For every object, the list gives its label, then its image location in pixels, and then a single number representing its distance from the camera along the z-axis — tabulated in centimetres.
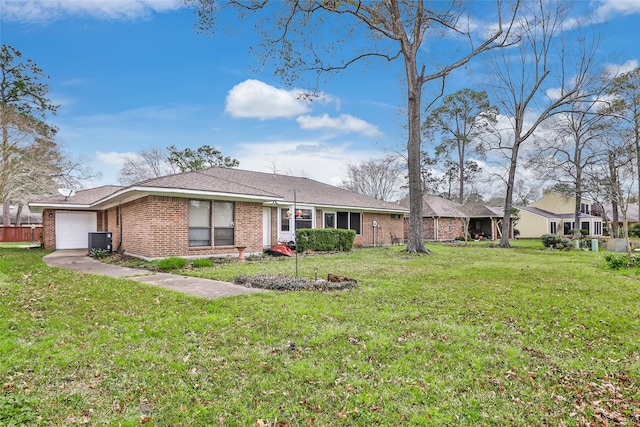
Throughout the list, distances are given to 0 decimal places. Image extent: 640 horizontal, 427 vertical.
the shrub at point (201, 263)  1040
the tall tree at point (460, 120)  3003
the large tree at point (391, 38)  1246
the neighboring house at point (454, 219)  2756
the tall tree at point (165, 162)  3569
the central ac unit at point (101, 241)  1422
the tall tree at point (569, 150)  2443
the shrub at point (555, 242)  1973
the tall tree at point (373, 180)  3894
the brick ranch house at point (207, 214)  1139
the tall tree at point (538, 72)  1905
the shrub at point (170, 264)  965
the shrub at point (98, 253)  1346
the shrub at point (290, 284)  701
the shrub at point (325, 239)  1513
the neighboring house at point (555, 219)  3475
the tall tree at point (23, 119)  2216
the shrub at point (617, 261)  1037
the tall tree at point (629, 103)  2177
